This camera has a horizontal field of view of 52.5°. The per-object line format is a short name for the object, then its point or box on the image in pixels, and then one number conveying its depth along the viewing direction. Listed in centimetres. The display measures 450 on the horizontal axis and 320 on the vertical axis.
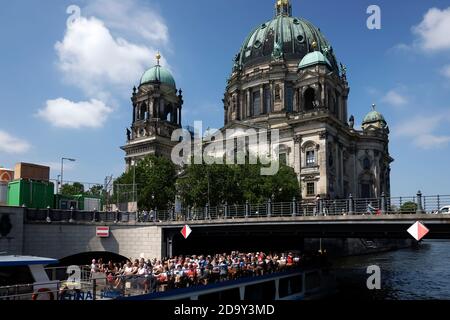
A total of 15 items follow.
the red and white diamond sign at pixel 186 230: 3885
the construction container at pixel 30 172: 4244
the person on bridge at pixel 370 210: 3109
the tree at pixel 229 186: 5512
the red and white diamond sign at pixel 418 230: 2542
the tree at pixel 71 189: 9010
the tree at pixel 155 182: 6444
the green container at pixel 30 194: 4169
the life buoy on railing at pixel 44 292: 1535
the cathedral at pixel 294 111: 7694
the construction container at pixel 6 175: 4552
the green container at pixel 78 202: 4581
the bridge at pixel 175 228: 3005
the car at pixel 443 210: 2838
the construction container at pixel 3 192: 4353
